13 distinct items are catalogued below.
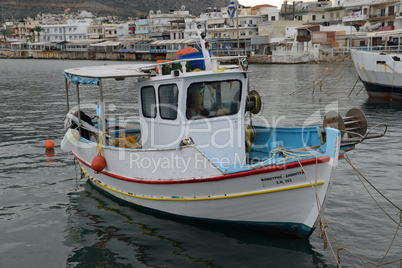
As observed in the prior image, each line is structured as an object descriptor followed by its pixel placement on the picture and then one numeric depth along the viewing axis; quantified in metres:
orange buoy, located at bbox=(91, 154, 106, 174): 10.99
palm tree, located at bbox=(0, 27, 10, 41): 173.91
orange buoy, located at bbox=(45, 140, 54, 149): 17.69
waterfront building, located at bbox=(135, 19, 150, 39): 129.38
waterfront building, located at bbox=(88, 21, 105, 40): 147.00
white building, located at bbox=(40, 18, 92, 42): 149.88
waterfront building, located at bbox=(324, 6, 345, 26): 104.25
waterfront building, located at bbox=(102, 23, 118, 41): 143.00
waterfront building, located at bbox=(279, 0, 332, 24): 110.92
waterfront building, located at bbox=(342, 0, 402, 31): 83.00
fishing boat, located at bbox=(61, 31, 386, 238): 8.34
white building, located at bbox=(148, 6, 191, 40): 121.12
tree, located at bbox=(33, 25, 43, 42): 153.88
